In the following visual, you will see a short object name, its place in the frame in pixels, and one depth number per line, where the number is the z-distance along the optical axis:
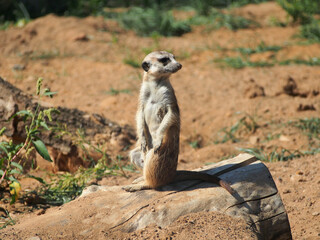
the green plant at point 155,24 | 17.16
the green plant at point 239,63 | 14.43
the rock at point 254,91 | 12.04
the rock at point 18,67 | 14.00
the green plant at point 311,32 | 16.33
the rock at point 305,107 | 11.30
